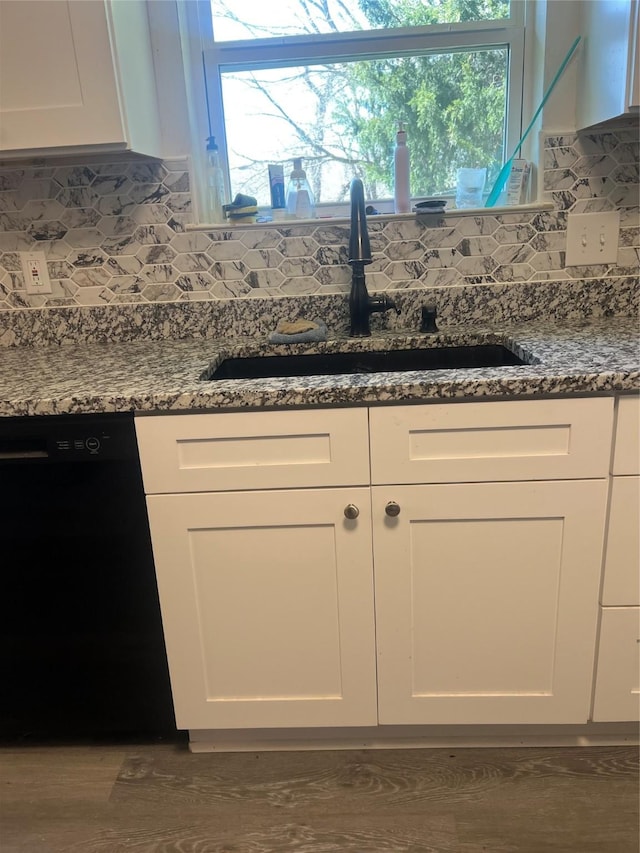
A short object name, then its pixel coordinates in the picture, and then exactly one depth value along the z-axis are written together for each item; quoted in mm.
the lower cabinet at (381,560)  1207
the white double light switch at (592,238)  1671
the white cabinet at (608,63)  1320
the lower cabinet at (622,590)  1188
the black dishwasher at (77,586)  1249
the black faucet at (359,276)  1575
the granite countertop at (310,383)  1148
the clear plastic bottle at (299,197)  1748
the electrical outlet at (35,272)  1766
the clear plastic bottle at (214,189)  1763
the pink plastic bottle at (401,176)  1710
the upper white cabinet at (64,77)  1340
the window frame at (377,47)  1716
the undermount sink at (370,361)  1622
